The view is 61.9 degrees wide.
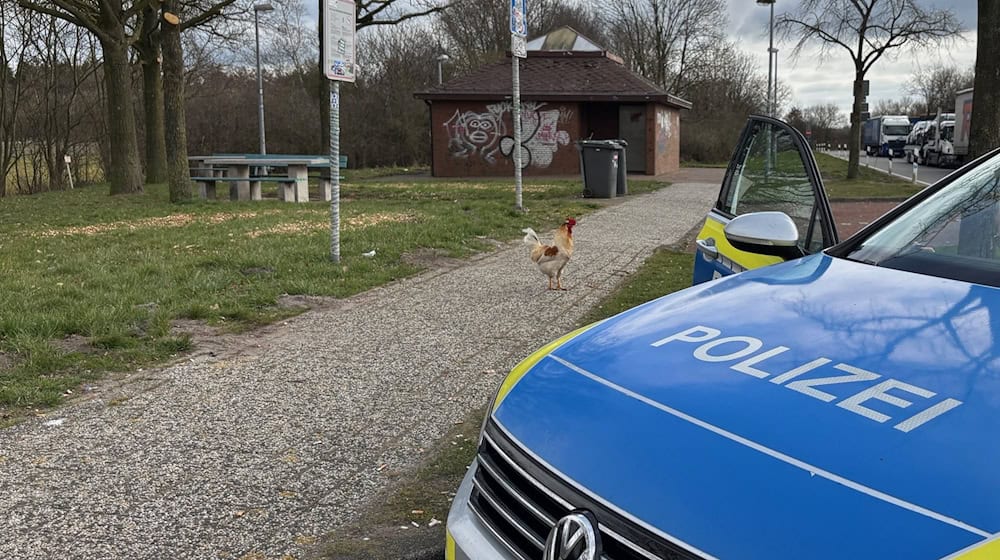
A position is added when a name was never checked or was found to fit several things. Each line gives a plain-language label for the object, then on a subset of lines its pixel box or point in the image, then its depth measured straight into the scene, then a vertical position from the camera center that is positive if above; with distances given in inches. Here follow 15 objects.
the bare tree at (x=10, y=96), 1192.8 +107.9
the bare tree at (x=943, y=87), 2815.0 +245.8
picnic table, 692.7 -9.6
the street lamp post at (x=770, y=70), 1396.7 +150.3
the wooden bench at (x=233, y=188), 714.2 -21.0
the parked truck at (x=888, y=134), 2374.5 +73.9
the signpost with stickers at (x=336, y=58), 333.1 +42.4
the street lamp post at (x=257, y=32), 1058.7 +181.9
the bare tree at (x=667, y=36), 2103.8 +313.8
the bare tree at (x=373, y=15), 1041.8 +189.8
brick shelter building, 1160.2 +62.3
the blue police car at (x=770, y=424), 55.2 -20.6
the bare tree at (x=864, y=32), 968.3 +150.9
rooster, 301.4 -32.8
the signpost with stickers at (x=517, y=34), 544.7 +83.2
